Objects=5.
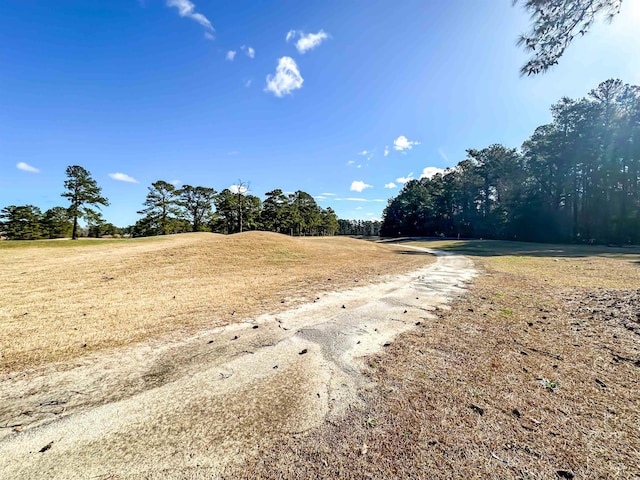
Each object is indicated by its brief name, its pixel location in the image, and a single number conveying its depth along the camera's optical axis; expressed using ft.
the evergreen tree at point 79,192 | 89.86
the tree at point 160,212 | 126.62
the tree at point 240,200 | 125.68
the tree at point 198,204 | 138.62
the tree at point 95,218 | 94.17
